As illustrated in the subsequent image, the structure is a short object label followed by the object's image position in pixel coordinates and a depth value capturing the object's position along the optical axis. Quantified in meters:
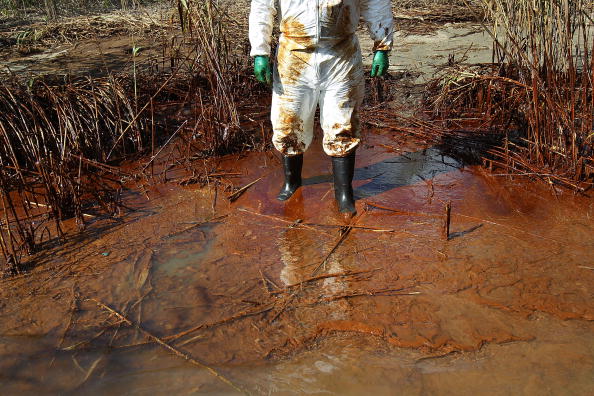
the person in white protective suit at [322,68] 3.12
